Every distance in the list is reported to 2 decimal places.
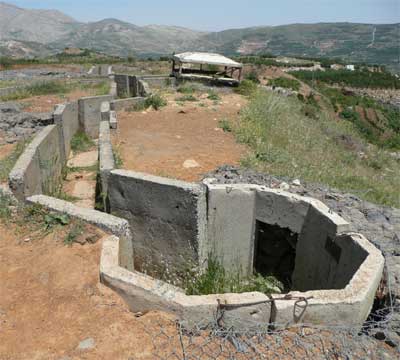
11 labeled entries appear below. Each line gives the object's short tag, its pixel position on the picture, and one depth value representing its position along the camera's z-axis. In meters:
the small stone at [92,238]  3.97
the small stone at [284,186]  5.69
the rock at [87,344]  2.72
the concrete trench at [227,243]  3.03
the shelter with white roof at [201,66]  17.89
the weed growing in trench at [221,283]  4.28
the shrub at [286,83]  29.25
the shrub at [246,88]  15.65
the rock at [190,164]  6.70
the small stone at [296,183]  5.92
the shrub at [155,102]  11.88
